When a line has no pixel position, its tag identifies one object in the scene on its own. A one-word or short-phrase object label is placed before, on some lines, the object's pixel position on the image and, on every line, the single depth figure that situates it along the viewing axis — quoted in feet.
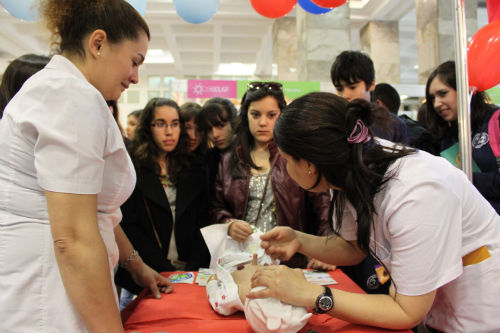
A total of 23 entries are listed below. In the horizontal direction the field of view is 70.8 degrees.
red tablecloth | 3.07
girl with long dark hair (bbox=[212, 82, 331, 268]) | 5.95
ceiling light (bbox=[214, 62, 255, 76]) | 36.72
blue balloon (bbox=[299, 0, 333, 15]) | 10.13
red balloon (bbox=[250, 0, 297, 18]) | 9.87
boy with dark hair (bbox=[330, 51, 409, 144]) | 7.44
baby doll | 2.82
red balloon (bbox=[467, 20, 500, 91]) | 5.96
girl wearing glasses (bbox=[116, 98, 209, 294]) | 6.36
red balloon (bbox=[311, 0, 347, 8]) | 8.95
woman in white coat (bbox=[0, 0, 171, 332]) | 2.31
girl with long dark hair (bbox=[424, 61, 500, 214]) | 6.09
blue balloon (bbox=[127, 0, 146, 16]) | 8.09
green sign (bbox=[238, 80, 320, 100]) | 14.76
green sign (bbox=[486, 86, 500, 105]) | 14.51
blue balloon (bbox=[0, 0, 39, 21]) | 7.57
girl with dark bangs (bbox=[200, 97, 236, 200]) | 8.39
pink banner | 15.58
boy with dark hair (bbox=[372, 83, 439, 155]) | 7.50
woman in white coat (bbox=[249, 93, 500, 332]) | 2.71
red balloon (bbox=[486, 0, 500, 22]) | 6.24
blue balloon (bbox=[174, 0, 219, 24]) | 9.80
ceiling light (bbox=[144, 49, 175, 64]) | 32.40
